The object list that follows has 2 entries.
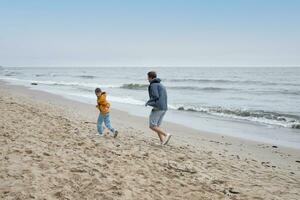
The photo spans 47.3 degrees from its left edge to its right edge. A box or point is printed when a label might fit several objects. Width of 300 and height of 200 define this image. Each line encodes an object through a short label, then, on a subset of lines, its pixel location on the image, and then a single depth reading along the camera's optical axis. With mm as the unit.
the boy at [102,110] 8602
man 7711
